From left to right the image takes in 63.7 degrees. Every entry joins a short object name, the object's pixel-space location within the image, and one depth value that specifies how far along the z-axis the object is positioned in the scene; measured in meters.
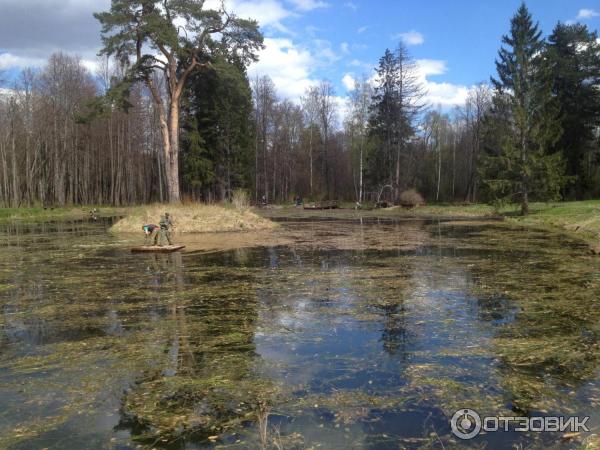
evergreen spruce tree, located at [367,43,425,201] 49.22
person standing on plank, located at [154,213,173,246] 16.08
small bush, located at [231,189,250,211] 26.57
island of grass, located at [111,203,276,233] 23.06
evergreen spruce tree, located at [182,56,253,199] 43.06
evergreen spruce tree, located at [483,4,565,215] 30.20
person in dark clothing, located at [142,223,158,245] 16.06
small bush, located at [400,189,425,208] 44.56
